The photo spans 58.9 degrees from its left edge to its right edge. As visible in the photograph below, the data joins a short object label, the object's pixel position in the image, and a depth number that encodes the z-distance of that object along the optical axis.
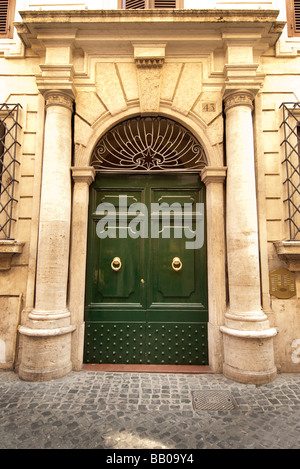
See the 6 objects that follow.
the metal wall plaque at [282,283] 4.46
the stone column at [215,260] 4.33
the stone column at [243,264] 3.95
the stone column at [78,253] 4.38
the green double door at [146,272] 4.58
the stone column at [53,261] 4.00
